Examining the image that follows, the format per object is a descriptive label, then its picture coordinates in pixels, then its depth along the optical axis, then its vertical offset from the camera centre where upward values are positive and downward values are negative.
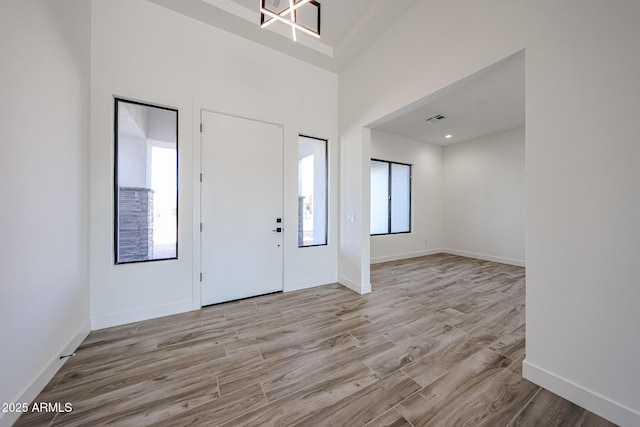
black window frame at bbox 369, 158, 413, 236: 5.68 +0.51
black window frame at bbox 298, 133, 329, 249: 3.75 +0.33
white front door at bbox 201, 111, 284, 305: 2.86 +0.08
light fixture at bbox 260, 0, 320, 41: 1.68 +1.54
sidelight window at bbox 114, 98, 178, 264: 2.46 +0.35
